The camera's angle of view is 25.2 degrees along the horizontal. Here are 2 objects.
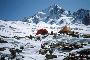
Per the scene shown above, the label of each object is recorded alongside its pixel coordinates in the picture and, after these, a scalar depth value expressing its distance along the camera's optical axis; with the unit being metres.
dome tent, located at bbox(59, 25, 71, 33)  45.17
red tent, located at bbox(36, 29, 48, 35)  48.82
